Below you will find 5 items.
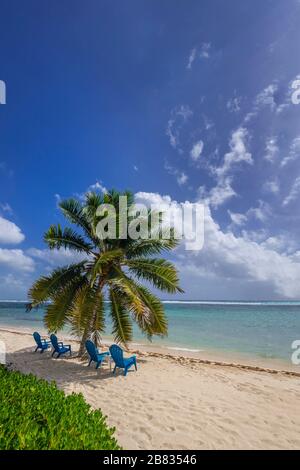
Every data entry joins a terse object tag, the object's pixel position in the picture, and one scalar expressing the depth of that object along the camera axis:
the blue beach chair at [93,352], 8.88
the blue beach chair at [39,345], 11.77
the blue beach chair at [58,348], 10.89
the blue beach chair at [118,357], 8.46
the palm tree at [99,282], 9.34
